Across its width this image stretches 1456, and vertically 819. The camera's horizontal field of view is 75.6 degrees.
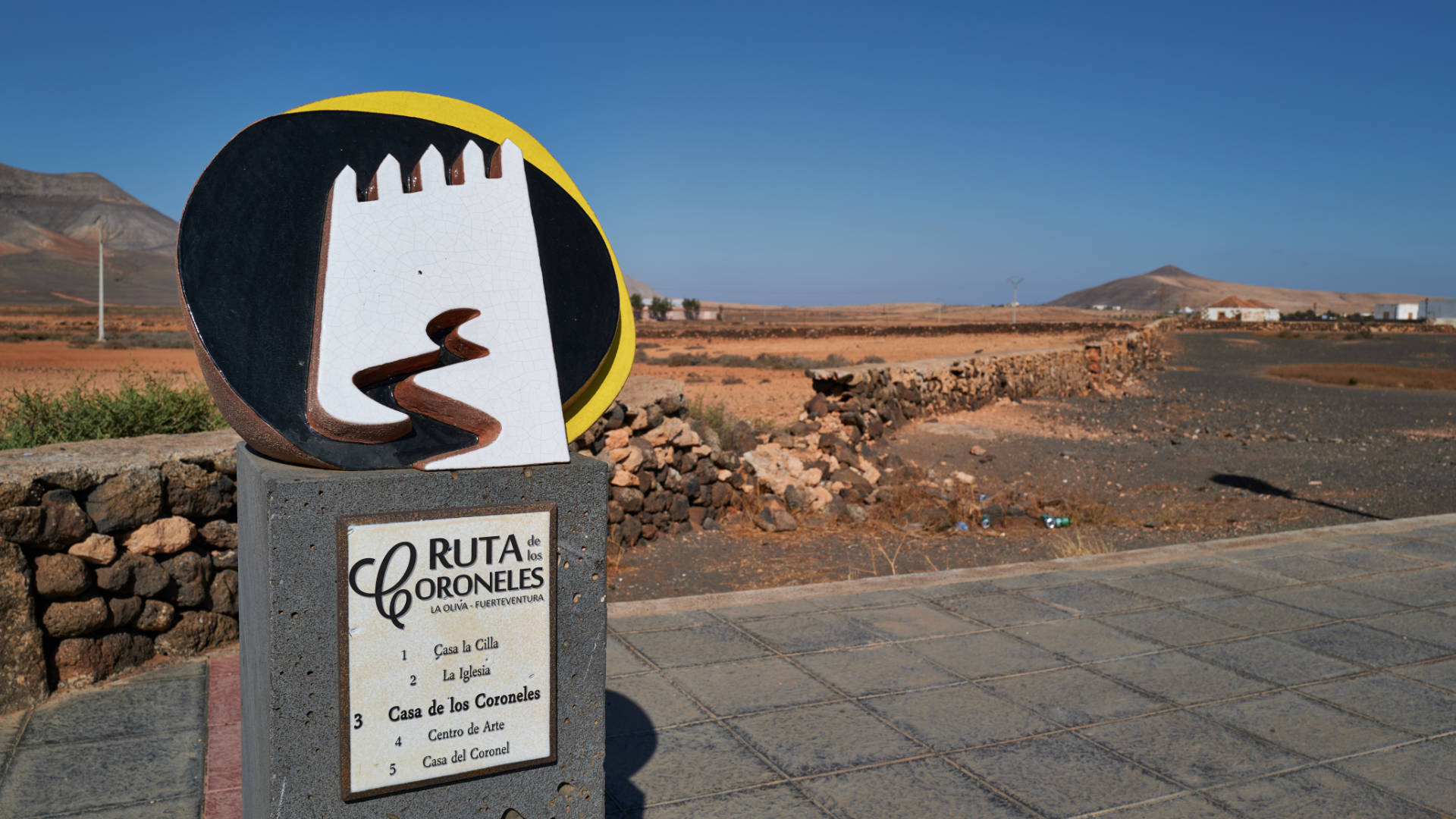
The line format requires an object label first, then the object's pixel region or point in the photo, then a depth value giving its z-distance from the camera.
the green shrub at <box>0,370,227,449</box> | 5.04
